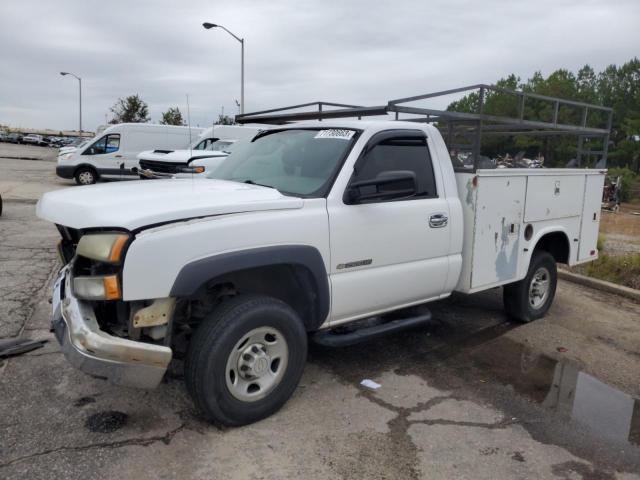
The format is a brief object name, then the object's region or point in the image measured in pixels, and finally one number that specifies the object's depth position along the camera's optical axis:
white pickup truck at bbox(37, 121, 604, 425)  2.89
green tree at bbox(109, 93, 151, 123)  51.51
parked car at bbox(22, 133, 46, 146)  71.69
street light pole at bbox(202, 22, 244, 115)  24.46
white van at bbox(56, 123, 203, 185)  19.14
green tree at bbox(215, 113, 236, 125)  28.39
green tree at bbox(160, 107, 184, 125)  43.72
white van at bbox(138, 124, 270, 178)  13.33
